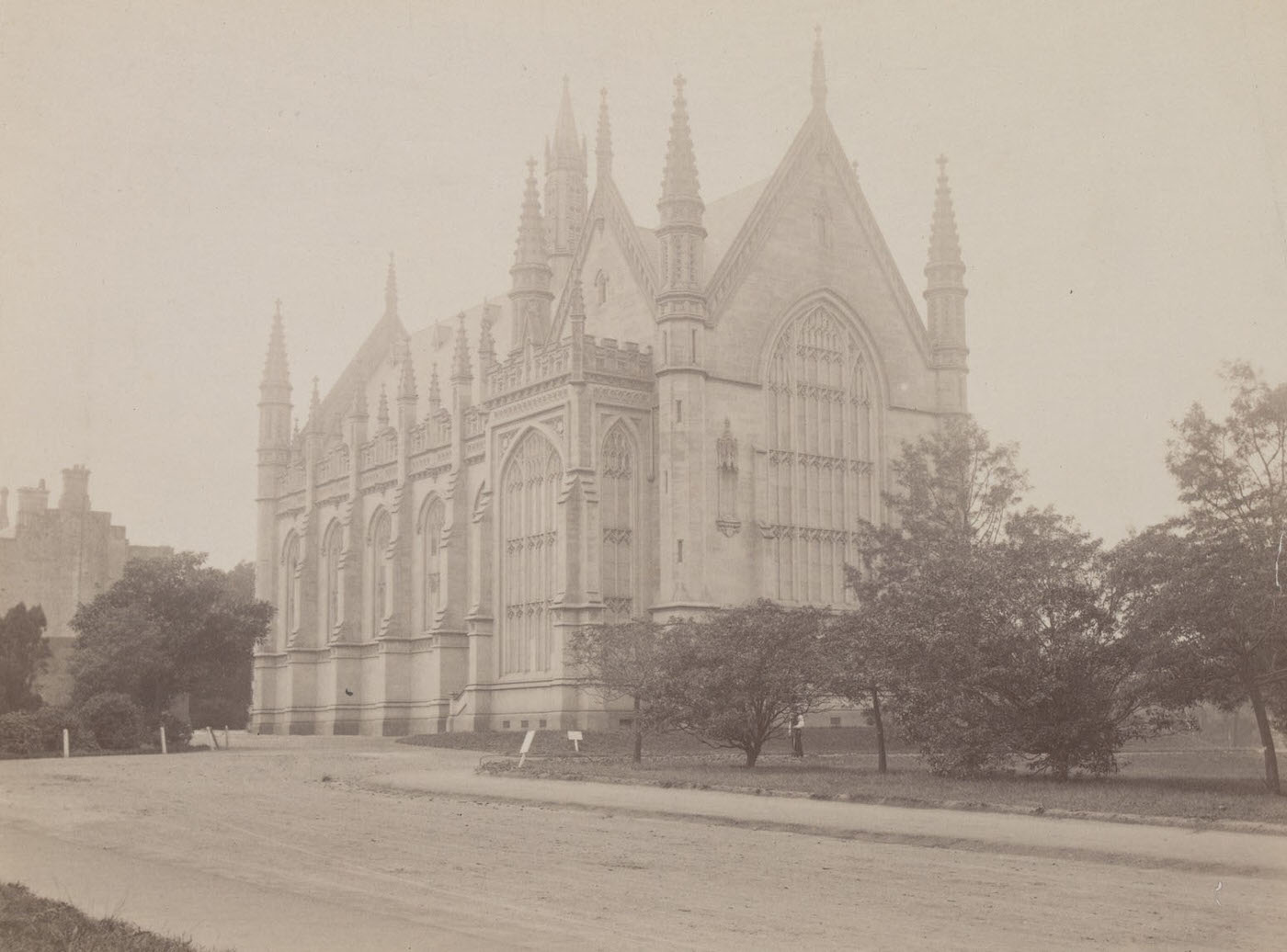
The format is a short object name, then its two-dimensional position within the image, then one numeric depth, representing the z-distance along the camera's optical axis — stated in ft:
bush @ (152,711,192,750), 173.88
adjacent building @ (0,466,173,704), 256.32
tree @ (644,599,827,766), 109.19
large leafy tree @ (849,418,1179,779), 90.33
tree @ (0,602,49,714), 173.88
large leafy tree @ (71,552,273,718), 173.88
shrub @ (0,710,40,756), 148.77
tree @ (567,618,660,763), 118.11
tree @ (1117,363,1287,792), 83.51
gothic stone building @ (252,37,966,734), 179.22
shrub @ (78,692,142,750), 162.30
